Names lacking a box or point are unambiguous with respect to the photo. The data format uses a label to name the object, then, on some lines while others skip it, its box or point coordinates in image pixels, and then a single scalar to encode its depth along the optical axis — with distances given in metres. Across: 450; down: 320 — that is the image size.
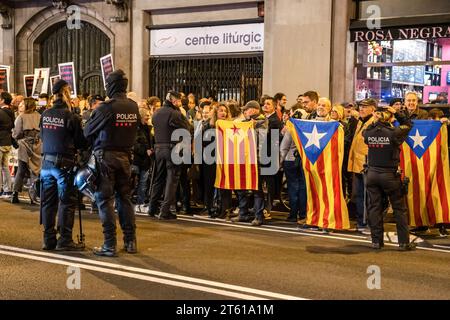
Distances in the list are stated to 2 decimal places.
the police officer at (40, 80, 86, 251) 8.83
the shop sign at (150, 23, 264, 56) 18.25
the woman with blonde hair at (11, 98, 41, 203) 13.16
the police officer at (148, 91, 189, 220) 11.59
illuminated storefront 15.77
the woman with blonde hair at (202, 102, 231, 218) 11.89
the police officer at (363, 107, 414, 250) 9.26
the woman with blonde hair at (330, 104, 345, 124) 11.25
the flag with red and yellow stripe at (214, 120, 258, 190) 11.45
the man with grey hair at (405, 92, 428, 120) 10.90
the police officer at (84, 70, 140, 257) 8.45
